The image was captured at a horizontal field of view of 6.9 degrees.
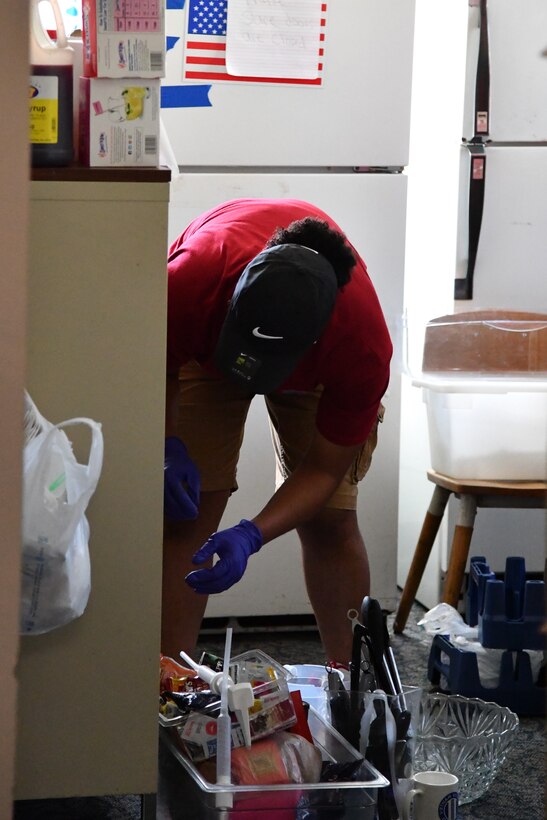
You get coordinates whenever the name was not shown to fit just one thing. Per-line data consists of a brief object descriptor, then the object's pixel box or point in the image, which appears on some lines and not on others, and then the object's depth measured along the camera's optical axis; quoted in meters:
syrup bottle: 7.53
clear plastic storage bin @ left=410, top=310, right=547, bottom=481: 8.88
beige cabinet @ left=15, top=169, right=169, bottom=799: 7.52
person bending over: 7.80
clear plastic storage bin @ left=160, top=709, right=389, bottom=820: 7.57
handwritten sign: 8.78
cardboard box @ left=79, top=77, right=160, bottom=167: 7.55
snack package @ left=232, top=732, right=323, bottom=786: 7.62
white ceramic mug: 7.71
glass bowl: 7.98
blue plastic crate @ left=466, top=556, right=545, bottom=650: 8.45
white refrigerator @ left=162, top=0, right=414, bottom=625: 8.83
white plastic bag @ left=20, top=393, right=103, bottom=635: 7.44
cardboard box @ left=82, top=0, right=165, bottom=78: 7.54
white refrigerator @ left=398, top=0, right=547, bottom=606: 8.92
